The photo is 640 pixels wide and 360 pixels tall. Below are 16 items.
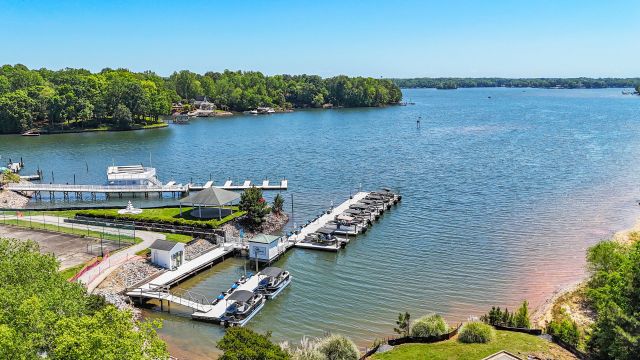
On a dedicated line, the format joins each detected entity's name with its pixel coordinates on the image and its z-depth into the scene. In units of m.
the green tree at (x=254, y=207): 53.88
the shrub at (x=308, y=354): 25.86
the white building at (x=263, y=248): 46.31
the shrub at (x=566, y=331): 29.03
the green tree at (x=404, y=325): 30.98
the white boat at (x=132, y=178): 71.94
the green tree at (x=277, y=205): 58.56
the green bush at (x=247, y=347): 20.91
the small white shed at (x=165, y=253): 42.69
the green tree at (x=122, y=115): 142.62
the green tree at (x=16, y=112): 133.00
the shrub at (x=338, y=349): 27.22
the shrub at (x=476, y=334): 27.80
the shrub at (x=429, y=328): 29.41
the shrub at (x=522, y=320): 31.39
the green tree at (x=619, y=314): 23.05
